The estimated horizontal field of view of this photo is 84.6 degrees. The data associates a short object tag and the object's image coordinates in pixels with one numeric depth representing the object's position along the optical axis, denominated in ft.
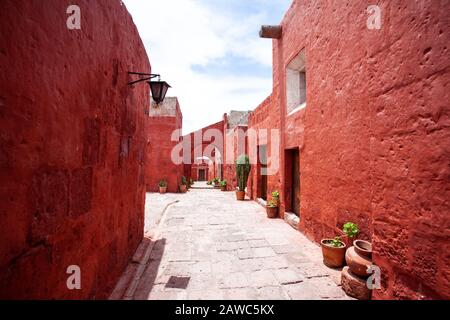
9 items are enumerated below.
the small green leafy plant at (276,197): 24.54
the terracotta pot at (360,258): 9.63
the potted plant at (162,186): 45.29
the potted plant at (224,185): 52.90
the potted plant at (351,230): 11.85
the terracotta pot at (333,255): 12.40
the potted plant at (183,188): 48.21
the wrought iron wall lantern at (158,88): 12.79
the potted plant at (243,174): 36.58
